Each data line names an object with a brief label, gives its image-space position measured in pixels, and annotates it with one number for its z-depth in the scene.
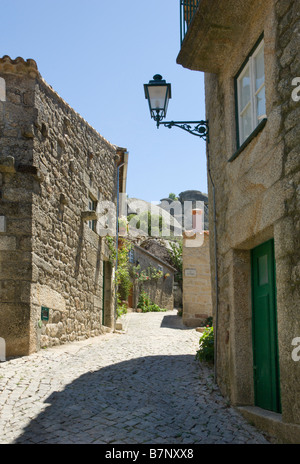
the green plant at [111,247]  11.53
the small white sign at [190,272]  11.72
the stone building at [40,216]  6.44
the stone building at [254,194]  3.41
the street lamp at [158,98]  5.70
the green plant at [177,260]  23.14
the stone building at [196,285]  11.56
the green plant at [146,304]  18.62
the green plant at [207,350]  6.19
